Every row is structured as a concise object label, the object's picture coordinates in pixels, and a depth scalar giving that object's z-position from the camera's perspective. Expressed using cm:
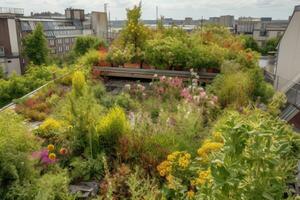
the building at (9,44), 2547
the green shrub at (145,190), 209
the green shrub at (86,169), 293
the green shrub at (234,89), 472
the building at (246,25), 3594
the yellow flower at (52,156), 284
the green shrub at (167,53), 620
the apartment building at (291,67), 495
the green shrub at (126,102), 492
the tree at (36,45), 2328
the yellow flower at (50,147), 303
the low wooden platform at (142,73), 621
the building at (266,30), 3059
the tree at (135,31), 695
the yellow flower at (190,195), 211
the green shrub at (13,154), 234
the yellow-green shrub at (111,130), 323
